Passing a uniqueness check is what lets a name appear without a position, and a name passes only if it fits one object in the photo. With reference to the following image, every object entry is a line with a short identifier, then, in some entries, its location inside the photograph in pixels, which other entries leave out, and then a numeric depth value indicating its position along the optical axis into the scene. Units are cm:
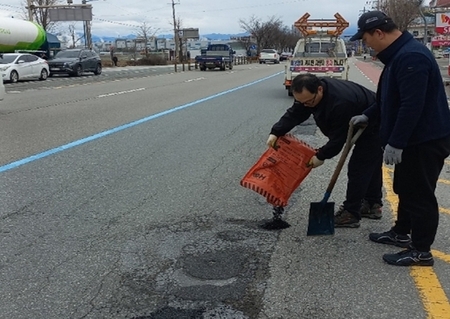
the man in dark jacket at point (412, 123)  344
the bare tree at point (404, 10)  4447
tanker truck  3200
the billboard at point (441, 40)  2891
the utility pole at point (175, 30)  6431
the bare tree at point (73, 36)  7838
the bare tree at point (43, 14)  5012
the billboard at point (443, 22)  2531
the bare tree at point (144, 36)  7946
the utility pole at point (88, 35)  5262
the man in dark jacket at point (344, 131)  423
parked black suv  2995
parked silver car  2534
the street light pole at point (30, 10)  4120
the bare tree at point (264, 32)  9656
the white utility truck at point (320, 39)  1675
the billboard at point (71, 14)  4416
